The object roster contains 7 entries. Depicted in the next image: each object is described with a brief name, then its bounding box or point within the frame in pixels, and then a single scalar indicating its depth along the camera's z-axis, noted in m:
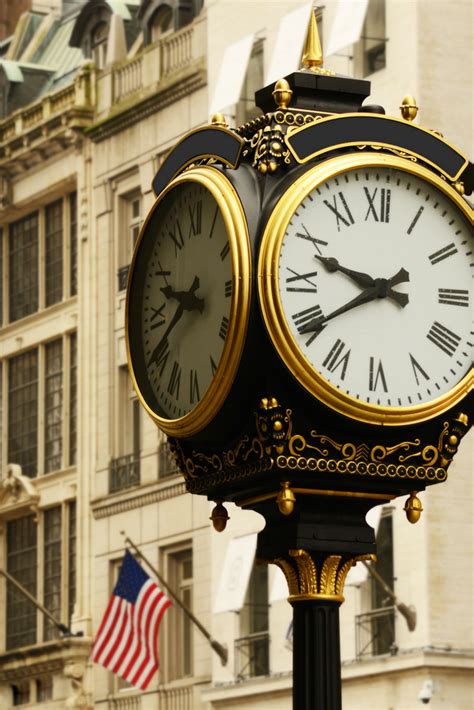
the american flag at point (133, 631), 38.78
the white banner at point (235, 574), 40.72
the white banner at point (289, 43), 39.78
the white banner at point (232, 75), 41.84
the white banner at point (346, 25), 37.34
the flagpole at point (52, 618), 45.03
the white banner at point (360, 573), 36.03
